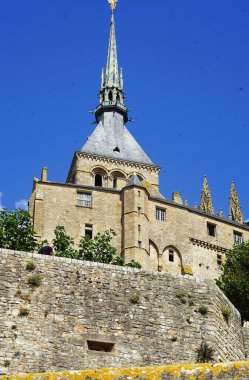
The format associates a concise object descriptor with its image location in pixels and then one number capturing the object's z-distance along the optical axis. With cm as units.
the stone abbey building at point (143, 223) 7506
